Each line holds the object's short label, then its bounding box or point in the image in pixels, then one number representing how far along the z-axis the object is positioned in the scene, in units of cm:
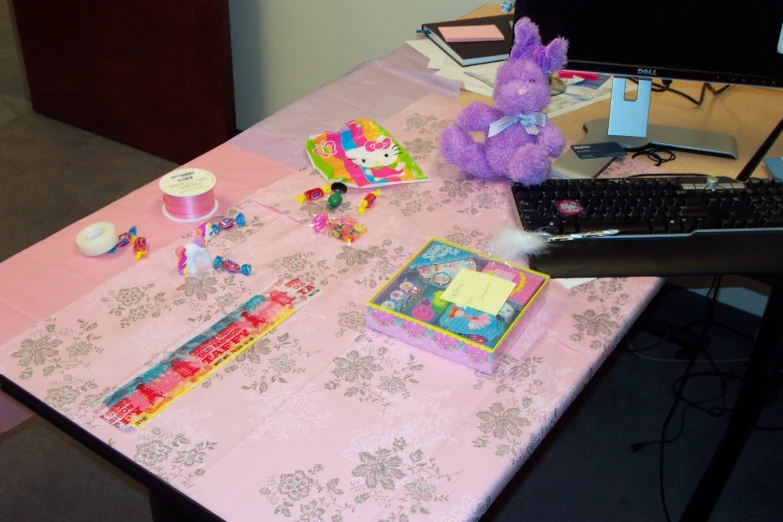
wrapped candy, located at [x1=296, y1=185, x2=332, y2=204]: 121
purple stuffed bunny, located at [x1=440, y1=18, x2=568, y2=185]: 115
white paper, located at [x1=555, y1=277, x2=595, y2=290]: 106
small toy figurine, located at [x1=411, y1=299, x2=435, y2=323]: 94
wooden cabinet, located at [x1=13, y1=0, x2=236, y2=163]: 243
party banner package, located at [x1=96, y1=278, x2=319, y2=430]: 86
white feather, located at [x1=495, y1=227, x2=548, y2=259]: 111
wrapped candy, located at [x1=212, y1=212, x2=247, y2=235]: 114
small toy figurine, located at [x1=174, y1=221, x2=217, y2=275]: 106
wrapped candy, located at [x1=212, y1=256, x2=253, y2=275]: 106
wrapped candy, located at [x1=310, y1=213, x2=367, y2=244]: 114
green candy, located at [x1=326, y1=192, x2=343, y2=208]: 119
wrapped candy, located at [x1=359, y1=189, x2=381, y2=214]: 120
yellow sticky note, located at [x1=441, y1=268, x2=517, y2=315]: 96
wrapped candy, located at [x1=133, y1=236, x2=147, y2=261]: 108
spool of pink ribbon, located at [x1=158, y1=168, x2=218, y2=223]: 114
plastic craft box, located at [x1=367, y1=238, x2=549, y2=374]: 92
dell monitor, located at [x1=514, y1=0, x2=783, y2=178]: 125
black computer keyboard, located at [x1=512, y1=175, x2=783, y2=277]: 108
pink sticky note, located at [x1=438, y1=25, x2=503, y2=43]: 173
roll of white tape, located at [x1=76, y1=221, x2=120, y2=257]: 107
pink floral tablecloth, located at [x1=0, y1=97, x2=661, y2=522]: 79
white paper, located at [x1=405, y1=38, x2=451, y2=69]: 166
